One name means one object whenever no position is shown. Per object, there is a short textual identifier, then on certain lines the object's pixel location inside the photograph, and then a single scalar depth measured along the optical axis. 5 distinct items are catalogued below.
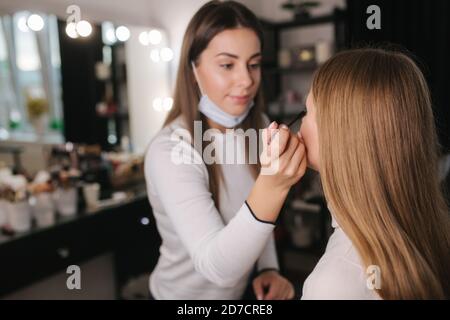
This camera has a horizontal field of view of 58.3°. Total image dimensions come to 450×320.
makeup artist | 0.67
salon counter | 1.59
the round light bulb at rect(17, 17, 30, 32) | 1.79
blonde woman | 0.63
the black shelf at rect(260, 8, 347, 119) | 2.88
